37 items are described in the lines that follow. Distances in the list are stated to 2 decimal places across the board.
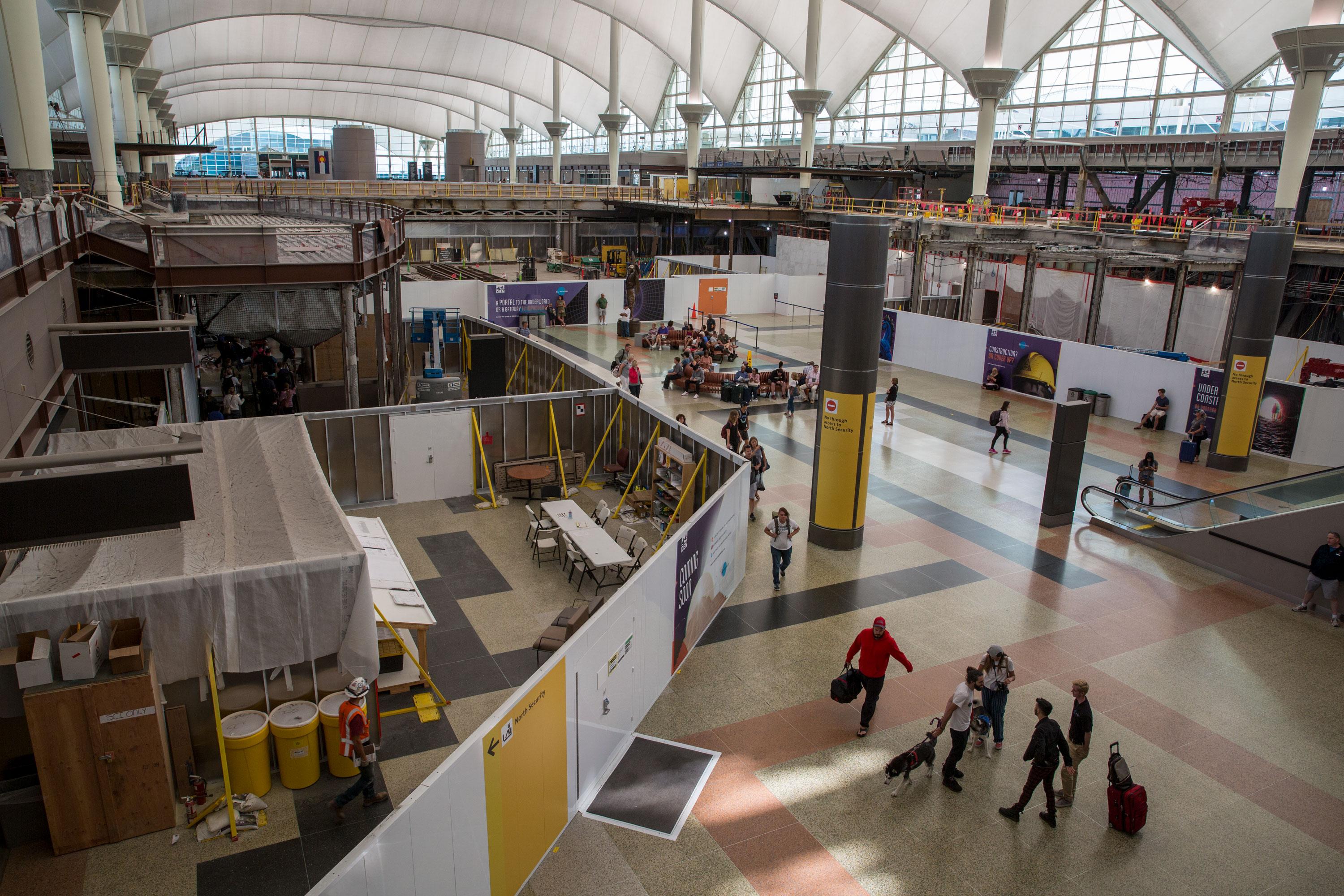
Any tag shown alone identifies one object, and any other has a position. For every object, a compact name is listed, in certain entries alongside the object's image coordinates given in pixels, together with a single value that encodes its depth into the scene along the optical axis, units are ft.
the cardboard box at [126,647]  24.61
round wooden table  53.78
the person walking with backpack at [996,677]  29.19
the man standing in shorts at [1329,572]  40.14
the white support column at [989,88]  133.08
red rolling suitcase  25.81
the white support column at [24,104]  66.13
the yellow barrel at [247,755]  26.89
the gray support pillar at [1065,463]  51.03
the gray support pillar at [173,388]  56.29
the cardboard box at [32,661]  23.53
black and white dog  27.58
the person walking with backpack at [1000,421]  66.13
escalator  42.60
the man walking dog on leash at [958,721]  27.81
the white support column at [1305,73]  86.48
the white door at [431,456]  53.16
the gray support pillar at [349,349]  63.46
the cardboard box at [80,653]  23.88
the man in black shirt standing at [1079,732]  26.68
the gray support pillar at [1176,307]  90.48
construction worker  25.73
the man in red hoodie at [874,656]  30.09
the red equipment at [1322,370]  80.48
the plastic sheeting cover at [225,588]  25.32
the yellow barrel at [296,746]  27.50
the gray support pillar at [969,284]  112.18
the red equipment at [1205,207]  126.72
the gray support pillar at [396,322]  81.15
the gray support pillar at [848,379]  45.01
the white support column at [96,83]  97.60
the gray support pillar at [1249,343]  59.47
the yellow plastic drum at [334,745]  28.45
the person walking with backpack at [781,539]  41.11
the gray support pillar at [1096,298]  98.07
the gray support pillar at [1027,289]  108.06
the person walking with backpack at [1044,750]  25.79
